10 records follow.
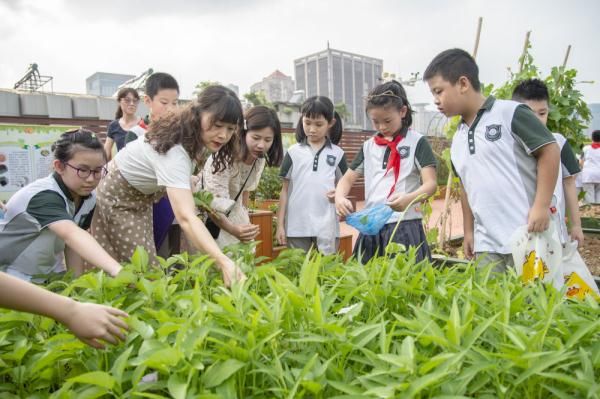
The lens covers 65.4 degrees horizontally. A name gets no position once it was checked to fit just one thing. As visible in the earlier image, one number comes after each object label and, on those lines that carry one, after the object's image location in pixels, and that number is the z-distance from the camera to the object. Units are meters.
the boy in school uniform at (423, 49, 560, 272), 1.99
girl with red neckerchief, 2.62
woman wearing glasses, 4.25
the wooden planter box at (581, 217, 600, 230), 6.36
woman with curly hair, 1.89
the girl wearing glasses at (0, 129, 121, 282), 1.86
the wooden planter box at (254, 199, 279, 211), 5.97
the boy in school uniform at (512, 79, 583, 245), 2.60
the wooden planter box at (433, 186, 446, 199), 12.48
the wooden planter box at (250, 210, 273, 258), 4.18
